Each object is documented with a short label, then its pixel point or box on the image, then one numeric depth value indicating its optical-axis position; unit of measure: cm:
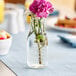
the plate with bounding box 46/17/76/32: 126
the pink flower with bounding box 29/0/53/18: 77
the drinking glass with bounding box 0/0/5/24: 141
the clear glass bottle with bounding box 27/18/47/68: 83
